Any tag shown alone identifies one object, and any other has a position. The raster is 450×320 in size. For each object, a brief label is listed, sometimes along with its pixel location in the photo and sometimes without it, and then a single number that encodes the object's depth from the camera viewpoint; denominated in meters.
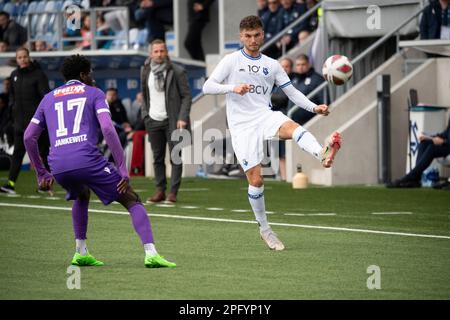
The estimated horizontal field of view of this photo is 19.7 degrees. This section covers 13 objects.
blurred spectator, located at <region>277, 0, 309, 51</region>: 26.96
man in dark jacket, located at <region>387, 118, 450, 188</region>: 20.55
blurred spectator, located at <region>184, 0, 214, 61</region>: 30.55
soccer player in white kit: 12.91
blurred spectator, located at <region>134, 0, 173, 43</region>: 30.61
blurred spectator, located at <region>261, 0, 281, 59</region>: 26.80
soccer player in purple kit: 10.95
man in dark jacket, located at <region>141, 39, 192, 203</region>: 18.48
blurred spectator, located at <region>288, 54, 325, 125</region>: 23.83
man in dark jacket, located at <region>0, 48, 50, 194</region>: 20.28
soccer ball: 14.19
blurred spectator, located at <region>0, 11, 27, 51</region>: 31.70
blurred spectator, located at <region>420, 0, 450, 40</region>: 21.77
